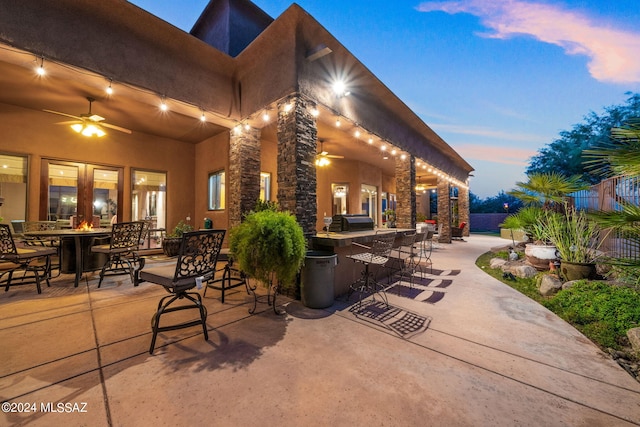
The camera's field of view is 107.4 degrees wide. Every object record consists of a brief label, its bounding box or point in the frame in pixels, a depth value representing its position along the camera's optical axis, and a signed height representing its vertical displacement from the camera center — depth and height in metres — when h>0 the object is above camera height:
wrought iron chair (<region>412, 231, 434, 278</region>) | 5.18 -1.21
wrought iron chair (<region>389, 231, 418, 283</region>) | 4.88 -1.15
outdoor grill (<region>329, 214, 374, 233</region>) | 4.34 -0.11
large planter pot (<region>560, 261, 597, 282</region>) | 3.77 -0.89
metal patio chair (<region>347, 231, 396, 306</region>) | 3.39 -0.58
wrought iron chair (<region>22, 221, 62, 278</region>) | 4.48 -0.19
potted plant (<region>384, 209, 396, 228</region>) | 6.52 -0.05
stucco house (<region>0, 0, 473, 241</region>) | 3.35 +2.23
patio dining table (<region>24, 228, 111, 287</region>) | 3.81 -0.46
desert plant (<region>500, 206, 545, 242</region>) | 5.09 -0.12
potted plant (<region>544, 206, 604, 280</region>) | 3.79 -0.56
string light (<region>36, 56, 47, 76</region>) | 3.10 +2.01
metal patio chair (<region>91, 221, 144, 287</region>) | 3.98 -0.39
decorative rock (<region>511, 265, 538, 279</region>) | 4.72 -1.12
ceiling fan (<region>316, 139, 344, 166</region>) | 7.45 +1.89
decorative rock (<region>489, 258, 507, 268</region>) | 5.68 -1.14
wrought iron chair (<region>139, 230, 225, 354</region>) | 2.18 -0.52
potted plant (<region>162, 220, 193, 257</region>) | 6.39 -0.60
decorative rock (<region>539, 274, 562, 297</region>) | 3.74 -1.11
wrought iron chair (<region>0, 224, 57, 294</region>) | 3.36 -0.49
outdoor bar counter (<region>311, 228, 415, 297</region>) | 3.54 -0.52
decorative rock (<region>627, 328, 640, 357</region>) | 2.13 -1.15
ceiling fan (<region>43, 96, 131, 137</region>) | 4.79 +2.00
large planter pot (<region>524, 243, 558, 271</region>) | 4.71 -0.80
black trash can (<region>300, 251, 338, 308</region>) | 3.13 -0.82
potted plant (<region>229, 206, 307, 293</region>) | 2.73 -0.35
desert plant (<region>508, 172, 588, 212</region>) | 4.95 +0.59
